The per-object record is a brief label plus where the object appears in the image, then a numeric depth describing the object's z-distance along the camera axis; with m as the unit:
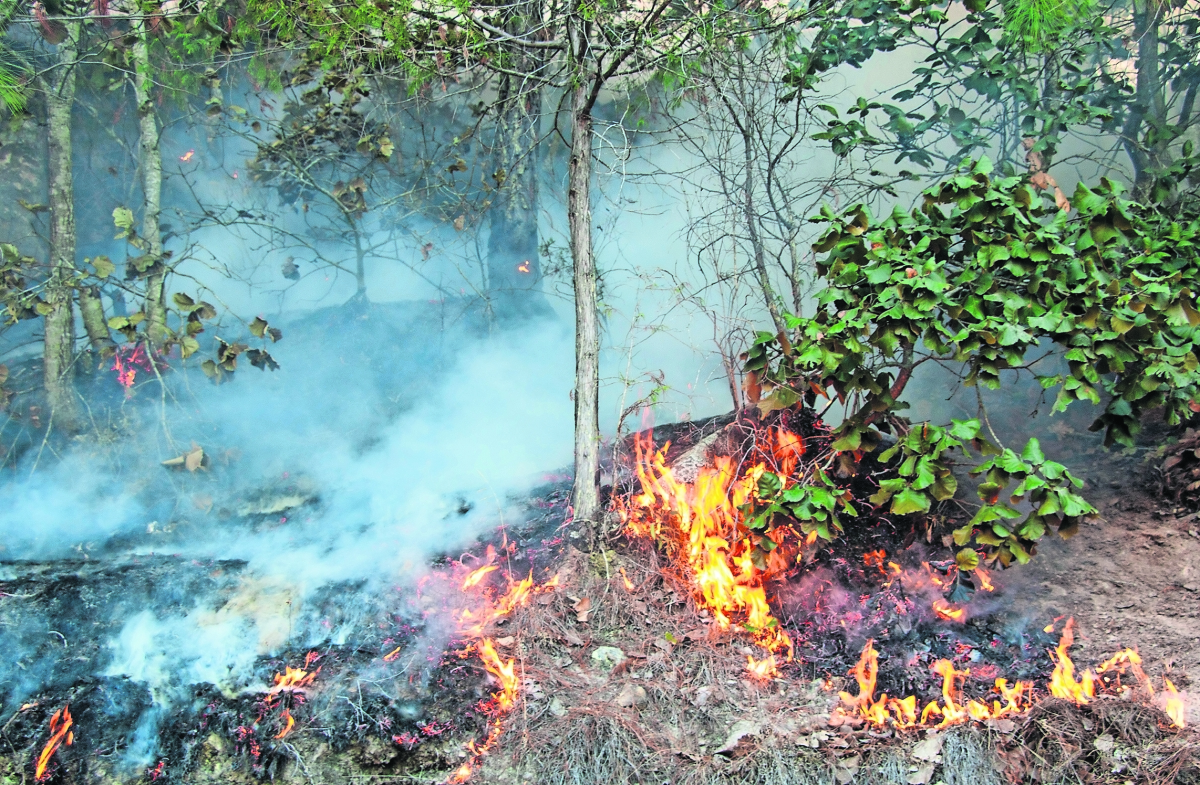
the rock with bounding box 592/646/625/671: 3.87
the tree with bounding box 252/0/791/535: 4.52
